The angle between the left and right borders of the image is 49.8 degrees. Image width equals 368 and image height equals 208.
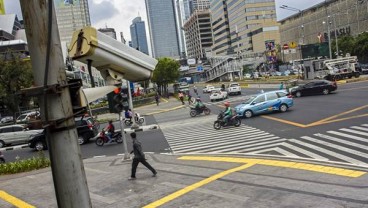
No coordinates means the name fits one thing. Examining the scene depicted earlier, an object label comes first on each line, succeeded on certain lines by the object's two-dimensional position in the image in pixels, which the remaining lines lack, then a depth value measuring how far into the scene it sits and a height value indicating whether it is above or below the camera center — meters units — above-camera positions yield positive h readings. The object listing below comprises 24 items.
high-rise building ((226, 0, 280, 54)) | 153.00 +19.42
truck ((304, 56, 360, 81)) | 53.59 -0.58
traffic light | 13.73 -0.42
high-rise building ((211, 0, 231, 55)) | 183.50 +24.05
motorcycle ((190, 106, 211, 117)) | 33.78 -2.65
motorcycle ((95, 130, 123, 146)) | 23.61 -2.80
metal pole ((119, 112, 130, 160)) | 17.17 -2.84
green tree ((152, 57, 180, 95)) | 72.31 +2.30
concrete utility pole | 2.90 -0.08
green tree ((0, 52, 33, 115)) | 46.31 +2.94
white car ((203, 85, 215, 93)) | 74.81 -1.96
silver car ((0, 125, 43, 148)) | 30.38 -2.56
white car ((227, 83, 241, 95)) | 56.25 -1.92
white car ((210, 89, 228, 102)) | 50.66 -2.31
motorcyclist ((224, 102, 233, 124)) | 24.48 -2.31
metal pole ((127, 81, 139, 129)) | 28.60 -2.69
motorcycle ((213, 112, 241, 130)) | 24.48 -2.80
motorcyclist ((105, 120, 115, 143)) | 23.56 -2.40
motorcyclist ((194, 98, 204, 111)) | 33.62 -2.18
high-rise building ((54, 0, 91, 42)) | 129.38 +26.76
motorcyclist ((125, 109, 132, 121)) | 36.06 -2.41
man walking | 12.80 -2.28
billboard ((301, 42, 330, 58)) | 63.28 +2.50
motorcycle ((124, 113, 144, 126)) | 34.37 -2.86
